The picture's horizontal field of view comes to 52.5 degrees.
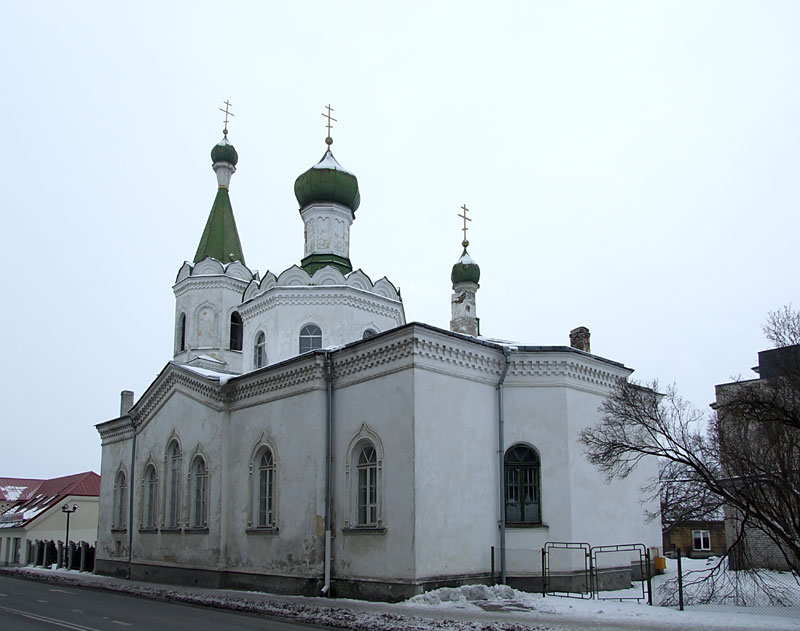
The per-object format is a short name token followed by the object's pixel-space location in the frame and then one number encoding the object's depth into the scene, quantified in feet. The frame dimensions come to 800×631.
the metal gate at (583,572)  54.54
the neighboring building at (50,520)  124.57
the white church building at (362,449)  53.72
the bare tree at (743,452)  41.42
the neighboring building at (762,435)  41.93
